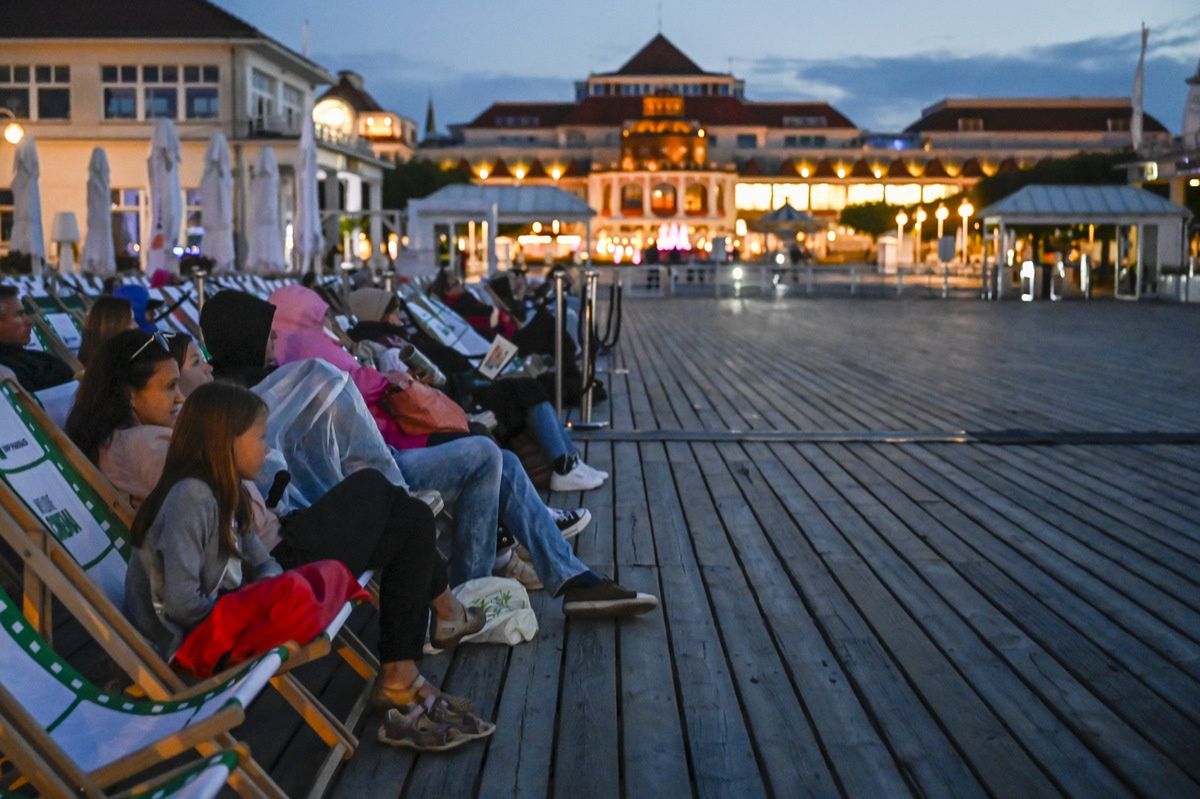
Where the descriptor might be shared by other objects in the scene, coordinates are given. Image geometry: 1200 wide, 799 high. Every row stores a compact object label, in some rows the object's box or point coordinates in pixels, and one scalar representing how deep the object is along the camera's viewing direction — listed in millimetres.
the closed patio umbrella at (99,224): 18422
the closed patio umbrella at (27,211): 17750
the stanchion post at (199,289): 8878
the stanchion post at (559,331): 7963
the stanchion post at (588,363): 8297
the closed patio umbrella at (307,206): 22469
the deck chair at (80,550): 2600
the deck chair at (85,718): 2084
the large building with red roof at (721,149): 96250
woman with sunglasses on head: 3246
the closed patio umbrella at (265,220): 21625
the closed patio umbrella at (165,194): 19750
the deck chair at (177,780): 1899
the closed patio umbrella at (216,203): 20375
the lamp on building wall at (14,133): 16562
